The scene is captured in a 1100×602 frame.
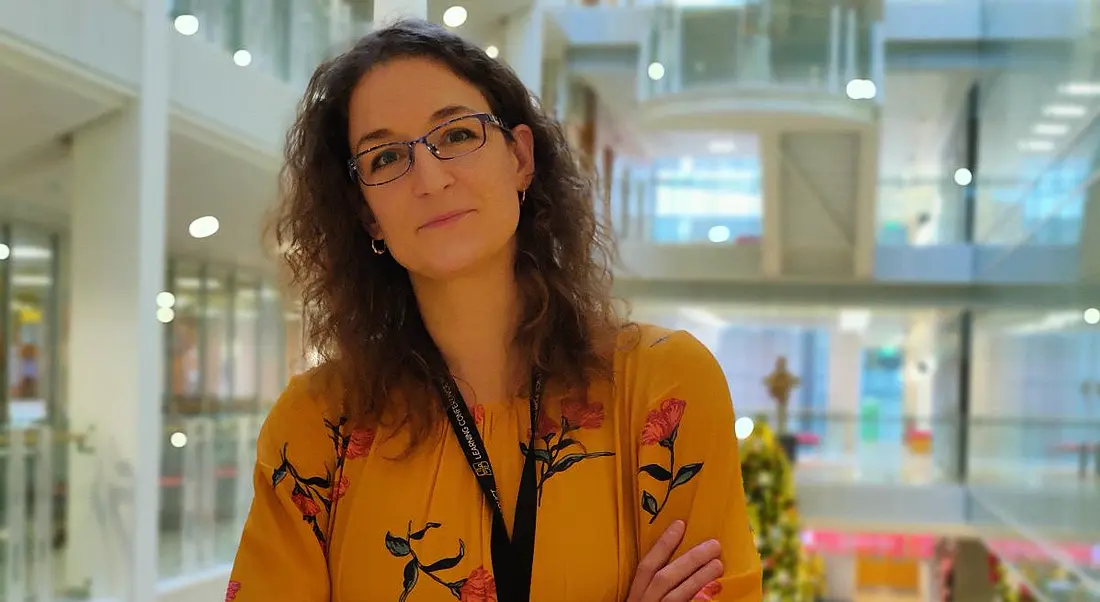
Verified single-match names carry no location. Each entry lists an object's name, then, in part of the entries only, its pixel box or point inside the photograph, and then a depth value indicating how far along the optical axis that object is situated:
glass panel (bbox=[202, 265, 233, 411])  7.63
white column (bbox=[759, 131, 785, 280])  12.98
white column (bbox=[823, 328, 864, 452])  16.19
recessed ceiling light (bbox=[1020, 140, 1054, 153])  10.06
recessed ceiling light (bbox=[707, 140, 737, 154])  14.35
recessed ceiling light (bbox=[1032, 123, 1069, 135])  9.21
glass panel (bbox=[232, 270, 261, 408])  7.82
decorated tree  5.77
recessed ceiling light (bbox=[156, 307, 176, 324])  5.18
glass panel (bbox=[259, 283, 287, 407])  6.71
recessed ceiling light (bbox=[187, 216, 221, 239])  6.22
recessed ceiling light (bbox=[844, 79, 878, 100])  11.50
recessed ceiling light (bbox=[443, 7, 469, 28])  2.49
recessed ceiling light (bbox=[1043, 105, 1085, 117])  8.42
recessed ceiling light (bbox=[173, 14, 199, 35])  5.07
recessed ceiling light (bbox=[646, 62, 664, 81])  12.00
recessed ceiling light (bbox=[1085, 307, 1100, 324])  7.76
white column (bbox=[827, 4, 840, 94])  11.10
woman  1.56
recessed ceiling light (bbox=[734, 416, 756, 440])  5.84
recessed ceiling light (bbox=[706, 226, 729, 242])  15.23
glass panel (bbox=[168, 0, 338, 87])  4.18
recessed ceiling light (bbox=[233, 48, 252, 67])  5.18
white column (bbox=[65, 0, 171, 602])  4.93
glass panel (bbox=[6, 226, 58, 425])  6.11
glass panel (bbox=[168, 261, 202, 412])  7.41
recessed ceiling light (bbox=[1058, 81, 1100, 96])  7.76
